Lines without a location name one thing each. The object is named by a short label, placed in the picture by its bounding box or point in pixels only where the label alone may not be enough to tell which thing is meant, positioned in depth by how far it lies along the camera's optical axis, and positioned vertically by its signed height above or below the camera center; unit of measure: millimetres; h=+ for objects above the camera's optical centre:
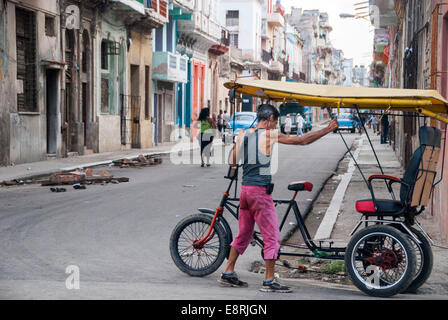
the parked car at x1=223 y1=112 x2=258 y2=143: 40031 -483
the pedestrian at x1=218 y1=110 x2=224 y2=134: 41997 -441
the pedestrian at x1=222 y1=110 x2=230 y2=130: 43562 -287
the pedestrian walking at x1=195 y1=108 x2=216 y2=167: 21203 -528
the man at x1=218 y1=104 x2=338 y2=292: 6734 -524
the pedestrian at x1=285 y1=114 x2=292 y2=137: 49031 -690
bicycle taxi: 6656 -1033
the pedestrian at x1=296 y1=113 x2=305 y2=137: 47288 -616
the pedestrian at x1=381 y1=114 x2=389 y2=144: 35219 -740
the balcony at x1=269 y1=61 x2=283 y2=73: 78188 +4871
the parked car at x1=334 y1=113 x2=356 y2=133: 56688 -629
